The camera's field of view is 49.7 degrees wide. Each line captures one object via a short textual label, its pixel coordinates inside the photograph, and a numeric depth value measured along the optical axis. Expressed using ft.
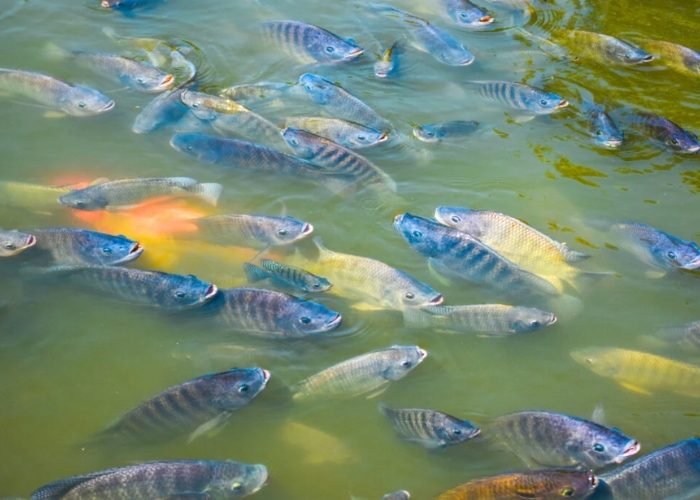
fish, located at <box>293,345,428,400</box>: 14.62
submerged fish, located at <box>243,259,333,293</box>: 16.20
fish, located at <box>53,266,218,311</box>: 15.37
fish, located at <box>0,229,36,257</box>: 16.08
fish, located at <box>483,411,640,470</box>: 13.33
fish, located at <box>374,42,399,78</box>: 23.84
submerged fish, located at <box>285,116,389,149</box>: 20.36
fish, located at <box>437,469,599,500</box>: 12.55
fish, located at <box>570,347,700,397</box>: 15.40
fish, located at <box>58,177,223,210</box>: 17.99
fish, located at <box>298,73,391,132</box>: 21.25
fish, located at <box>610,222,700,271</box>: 17.60
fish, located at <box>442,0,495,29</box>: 25.81
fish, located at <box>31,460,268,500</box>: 12.09
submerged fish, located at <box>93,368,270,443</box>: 13.41
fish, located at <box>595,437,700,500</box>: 12.99
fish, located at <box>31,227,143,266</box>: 16.07
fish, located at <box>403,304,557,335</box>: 15.87
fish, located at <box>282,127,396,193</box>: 19.27
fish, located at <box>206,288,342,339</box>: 15.10
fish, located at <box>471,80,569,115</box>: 22.33
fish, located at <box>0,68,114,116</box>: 20.80
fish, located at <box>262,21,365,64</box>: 23.27
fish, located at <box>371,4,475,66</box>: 24.17
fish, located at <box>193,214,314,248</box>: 17.40
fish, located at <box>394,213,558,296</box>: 16.62
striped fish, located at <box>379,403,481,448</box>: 13.61
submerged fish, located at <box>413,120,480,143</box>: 21.43
